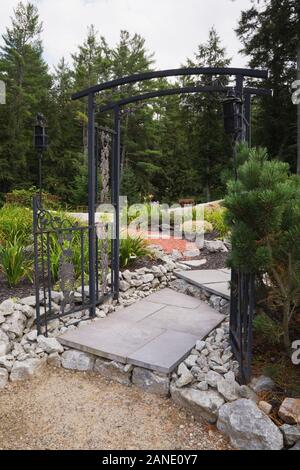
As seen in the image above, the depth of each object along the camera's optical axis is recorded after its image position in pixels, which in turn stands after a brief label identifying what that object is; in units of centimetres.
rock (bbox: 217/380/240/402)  189
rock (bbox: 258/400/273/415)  177
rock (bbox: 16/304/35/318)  274
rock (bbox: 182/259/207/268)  460
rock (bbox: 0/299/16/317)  269
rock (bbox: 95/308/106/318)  309
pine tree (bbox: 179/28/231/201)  1598
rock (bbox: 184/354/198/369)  221
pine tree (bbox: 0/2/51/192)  1459
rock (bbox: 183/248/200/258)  514
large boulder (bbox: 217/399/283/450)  163
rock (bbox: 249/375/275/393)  192
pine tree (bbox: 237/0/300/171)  1048
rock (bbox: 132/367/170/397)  212
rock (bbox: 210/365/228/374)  212
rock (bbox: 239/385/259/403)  187
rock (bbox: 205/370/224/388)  199
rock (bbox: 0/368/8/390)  220
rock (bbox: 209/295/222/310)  340
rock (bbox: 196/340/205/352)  242
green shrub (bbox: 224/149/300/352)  176
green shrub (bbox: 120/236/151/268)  430
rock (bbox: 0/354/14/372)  230
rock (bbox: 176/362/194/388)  204
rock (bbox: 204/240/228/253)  537
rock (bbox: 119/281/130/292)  374
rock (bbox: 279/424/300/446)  163
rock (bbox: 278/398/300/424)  168
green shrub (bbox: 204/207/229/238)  637
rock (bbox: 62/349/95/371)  240
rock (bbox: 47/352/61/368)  245
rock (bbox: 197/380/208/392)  198
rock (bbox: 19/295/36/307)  285
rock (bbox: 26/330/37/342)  259
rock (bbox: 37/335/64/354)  249
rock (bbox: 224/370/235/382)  204
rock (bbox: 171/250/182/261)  498
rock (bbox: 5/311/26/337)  259
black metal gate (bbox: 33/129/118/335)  269
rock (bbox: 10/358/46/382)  227
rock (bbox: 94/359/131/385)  225
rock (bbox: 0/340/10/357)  240
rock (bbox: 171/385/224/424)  185
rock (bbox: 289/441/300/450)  161
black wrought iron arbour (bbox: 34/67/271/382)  208
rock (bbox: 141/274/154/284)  391
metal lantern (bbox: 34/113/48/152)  326
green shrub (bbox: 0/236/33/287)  332
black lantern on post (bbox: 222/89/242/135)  214
